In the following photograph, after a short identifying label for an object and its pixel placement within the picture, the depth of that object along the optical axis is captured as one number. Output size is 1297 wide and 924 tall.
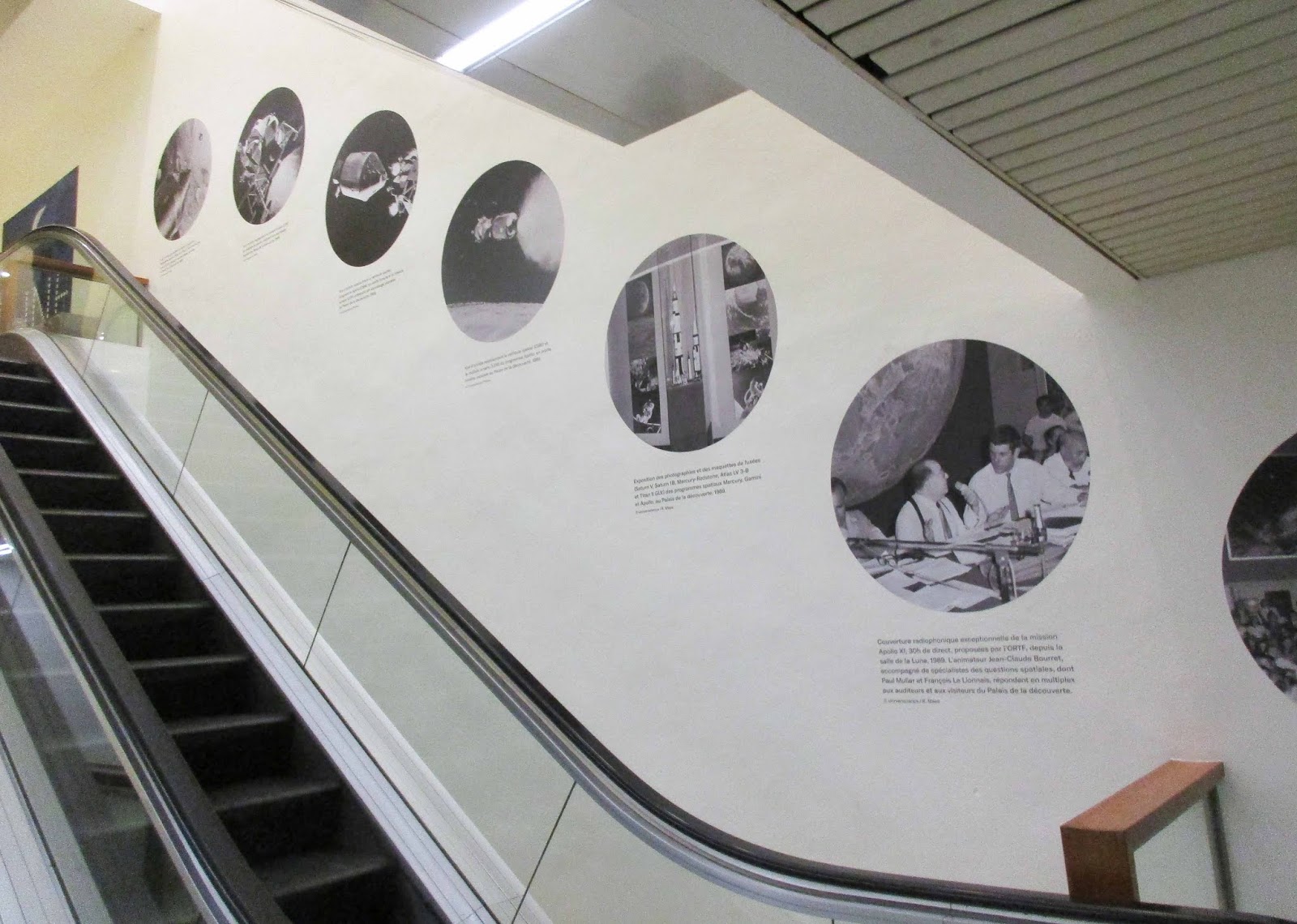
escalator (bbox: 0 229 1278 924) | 2.62
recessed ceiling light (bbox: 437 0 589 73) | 2.68
